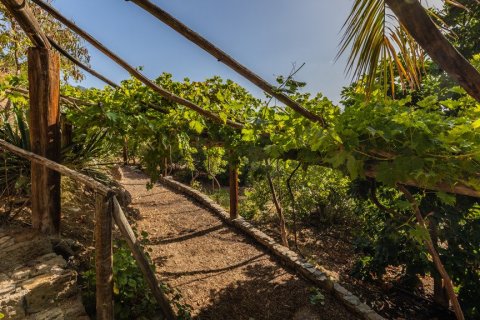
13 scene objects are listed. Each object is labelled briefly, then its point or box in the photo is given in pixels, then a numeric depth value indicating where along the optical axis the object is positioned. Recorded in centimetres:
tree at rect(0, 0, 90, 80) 757
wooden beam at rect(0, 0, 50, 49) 312
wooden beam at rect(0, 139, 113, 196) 256
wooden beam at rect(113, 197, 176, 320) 256
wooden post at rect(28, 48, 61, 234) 384
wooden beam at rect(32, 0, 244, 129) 250
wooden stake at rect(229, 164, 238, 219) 754
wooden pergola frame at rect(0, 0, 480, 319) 102
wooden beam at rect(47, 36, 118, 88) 352
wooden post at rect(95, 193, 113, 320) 256
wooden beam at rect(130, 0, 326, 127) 161
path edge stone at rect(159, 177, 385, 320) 449
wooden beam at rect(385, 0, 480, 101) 100
